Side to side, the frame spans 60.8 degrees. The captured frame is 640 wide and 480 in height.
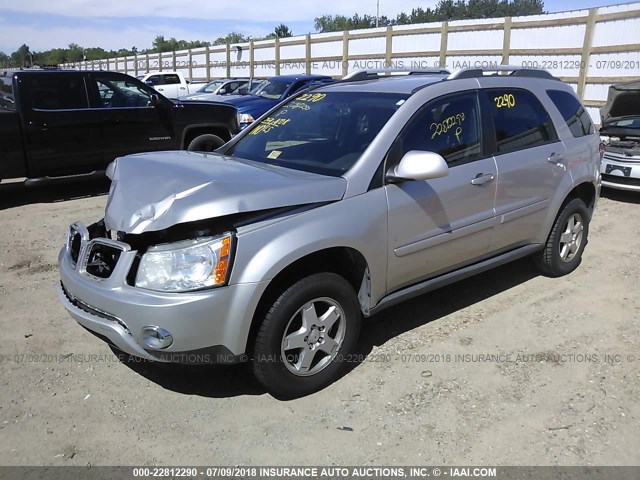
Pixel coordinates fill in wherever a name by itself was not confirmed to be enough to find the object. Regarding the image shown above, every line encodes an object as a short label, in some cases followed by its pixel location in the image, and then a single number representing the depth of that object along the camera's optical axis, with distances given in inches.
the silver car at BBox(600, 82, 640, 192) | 317.1
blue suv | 488.4
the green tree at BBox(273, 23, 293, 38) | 2827.3
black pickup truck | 286.0
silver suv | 110.7
